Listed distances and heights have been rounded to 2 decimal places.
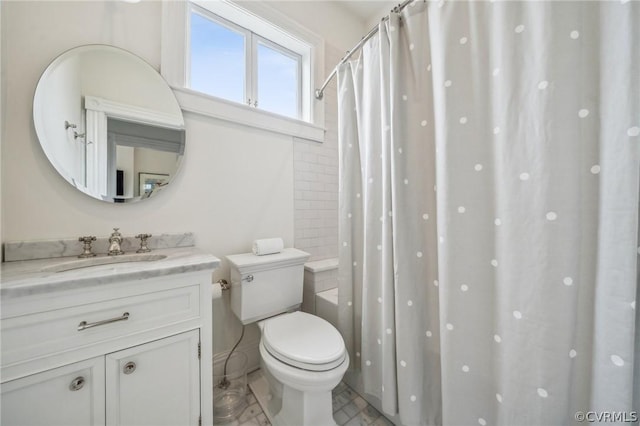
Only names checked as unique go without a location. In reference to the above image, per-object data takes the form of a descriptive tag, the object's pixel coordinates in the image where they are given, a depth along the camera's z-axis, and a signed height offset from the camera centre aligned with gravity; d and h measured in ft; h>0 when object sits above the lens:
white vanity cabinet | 2.21 -1.62
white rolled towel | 4.61 -0.72
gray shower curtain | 1.90 +0.02
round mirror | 3.35 +1.45
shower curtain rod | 3.16 +2.91
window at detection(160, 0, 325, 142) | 4.34 +3.50
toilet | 3.19 -2.07
